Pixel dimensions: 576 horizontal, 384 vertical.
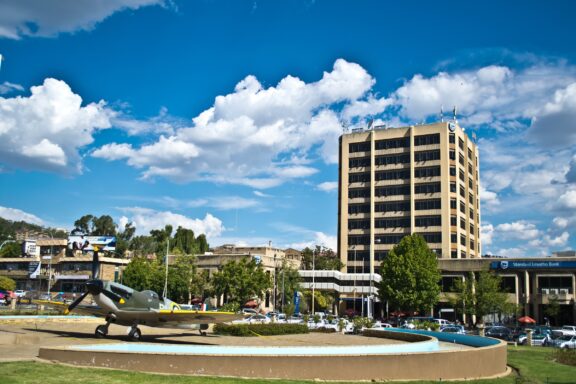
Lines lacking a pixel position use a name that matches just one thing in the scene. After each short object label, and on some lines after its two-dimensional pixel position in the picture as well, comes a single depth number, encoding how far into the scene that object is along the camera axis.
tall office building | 102.94
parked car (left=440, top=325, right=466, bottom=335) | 54.44
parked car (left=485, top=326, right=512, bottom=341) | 51.62
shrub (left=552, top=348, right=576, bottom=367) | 33.34
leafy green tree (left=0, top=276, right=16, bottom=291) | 94.10
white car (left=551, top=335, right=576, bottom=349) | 43.83
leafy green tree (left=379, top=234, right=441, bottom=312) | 75.31
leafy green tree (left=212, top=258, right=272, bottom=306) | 79.06
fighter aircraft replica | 30.28
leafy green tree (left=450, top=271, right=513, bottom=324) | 70.19
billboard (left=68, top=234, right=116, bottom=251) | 100.38
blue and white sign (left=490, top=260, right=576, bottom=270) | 79.50
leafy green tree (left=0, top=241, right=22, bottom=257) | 145.50
